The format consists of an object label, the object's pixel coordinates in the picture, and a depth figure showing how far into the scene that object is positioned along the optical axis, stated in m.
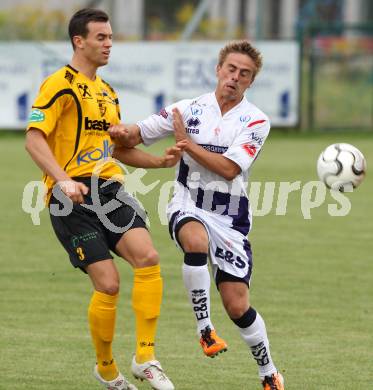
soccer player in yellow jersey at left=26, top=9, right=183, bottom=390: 13.12
